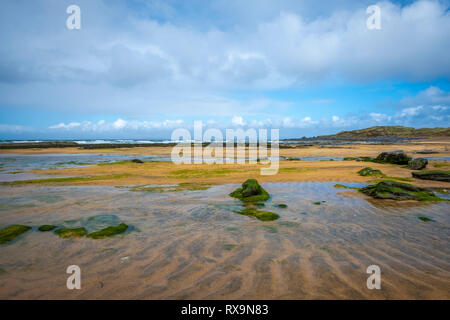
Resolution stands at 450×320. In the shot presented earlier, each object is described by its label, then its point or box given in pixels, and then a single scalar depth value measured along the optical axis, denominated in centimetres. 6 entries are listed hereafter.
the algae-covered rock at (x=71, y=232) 700
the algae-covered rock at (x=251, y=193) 1143
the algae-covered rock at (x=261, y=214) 862
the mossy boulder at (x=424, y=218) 822
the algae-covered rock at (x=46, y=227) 742
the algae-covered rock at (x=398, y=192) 1090
